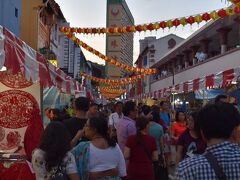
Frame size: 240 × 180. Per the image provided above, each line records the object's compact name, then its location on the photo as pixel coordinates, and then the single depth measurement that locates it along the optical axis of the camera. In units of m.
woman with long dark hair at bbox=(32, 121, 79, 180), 2.47
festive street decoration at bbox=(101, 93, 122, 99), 45.59
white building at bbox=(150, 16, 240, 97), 12.65
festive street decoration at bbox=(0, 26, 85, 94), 3.42
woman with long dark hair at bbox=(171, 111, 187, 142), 5.85
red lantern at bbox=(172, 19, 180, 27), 10.08
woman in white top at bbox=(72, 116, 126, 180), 2.76
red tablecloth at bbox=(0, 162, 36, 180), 4.24
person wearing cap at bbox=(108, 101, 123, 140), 6.15
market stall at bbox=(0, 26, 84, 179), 4.22
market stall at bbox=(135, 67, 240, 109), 6.48
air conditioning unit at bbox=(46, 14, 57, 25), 17.12
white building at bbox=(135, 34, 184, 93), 35.54
